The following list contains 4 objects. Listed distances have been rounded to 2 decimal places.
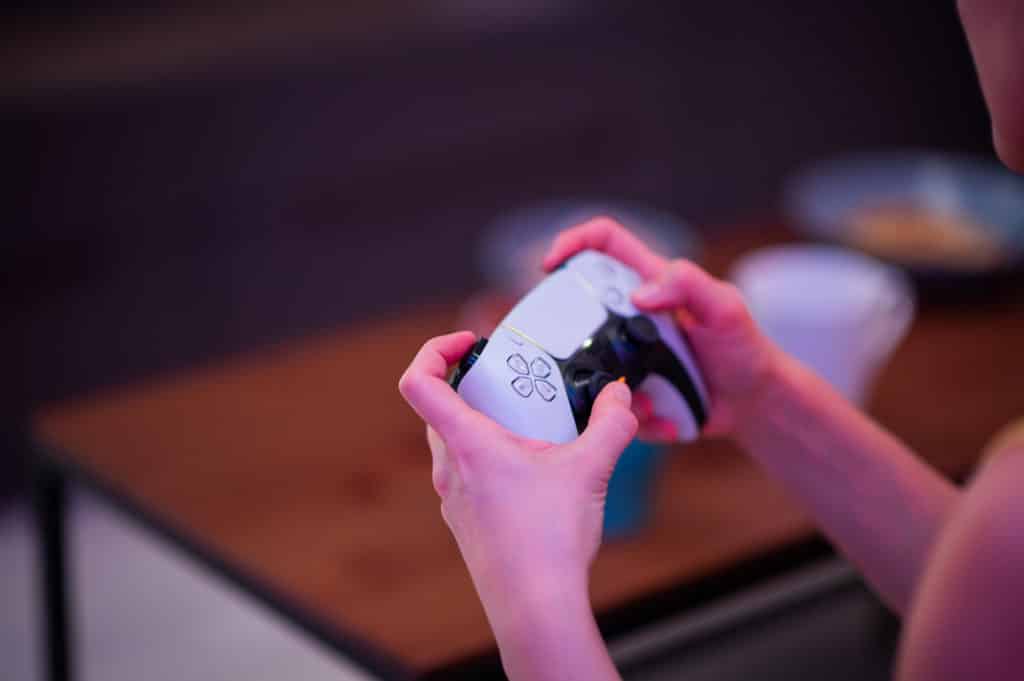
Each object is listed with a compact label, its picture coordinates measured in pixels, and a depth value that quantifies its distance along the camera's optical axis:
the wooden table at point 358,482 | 1.48
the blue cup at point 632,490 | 1.54
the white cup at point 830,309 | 1.65
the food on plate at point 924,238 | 2.11
